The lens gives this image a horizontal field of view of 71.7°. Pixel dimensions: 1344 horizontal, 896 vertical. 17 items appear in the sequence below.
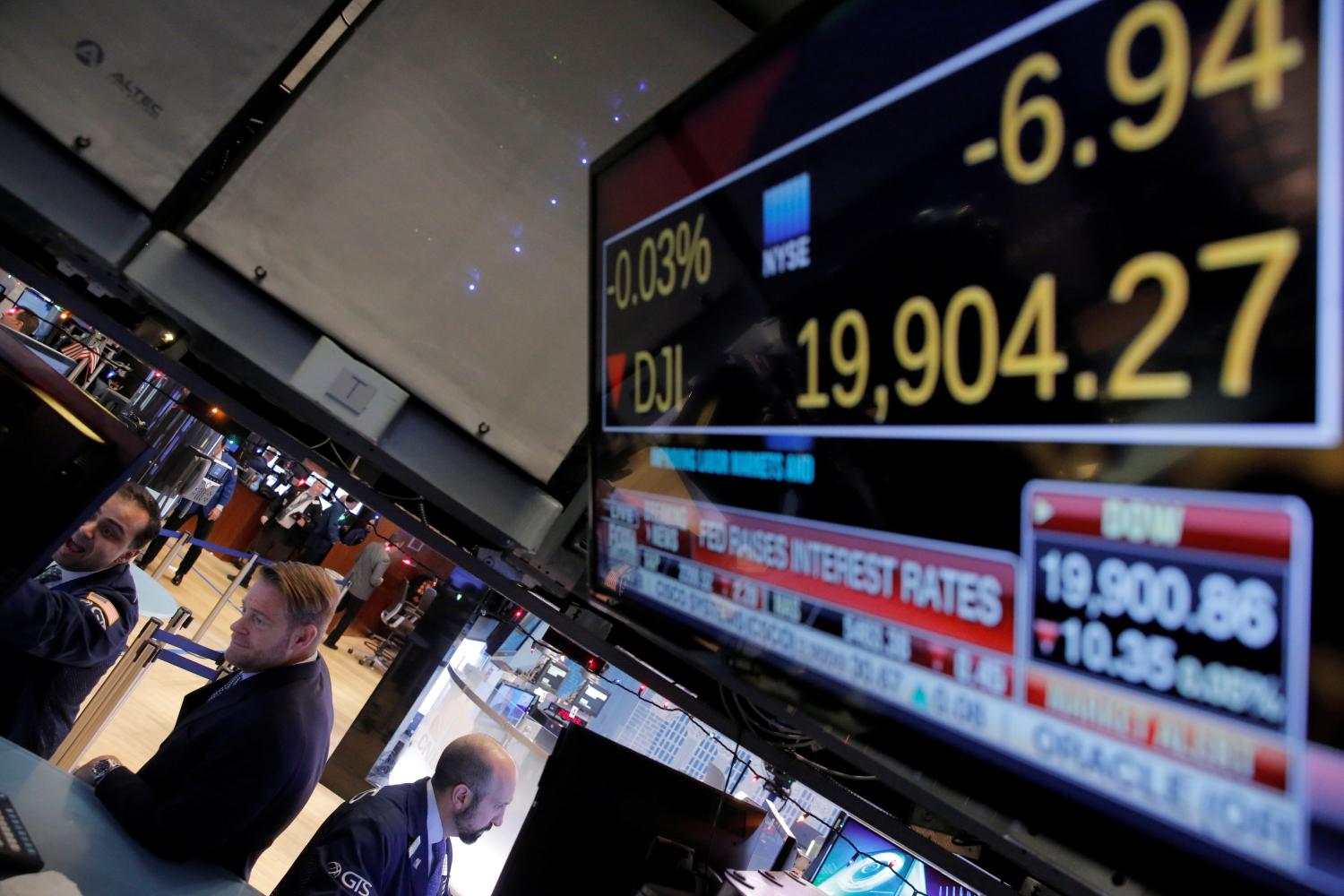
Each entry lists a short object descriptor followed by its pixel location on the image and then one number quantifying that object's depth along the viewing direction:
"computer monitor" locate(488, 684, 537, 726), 7.91
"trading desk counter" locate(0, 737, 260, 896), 2.33
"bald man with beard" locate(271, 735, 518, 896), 3.19
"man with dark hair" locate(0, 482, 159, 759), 2.98
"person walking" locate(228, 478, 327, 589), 12.52
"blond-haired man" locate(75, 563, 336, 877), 2.69
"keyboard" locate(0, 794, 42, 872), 1.97
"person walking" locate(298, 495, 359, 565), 12.53
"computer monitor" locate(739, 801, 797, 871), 3.59
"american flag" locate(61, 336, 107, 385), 9.48
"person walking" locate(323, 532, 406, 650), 12.09
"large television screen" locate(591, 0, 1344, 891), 0.81
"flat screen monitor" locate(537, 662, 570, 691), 7.92
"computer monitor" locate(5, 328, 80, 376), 6.25
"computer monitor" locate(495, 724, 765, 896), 2.69
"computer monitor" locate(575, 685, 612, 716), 7.75
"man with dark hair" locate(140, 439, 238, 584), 10.64
